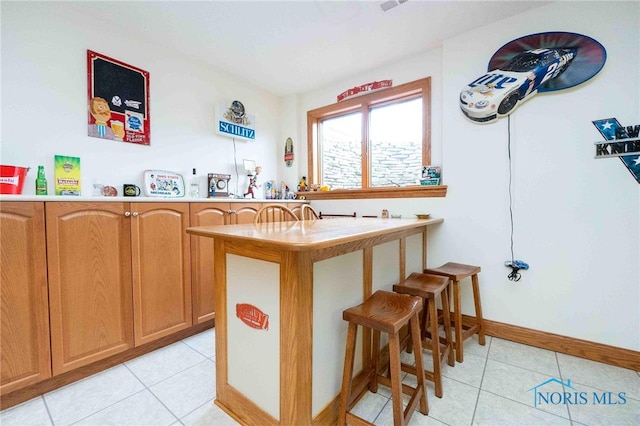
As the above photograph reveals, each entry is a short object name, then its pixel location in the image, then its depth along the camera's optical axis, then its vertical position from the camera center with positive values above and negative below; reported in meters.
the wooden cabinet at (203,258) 2.15 -0.41
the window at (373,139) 2.78 +0.83
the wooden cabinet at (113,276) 1.52 -0.44
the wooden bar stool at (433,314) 1.44 -0.66
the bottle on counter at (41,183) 1.74 +0.19
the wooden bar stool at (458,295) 1.79 -0.65
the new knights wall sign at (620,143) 1.71 +0.42
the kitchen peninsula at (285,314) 1.04 -0.48
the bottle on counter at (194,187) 2.64 +0.23
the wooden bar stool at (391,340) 1.09 -0.59
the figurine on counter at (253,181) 3.21 +0.35
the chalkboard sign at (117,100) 2.04 +0.91
